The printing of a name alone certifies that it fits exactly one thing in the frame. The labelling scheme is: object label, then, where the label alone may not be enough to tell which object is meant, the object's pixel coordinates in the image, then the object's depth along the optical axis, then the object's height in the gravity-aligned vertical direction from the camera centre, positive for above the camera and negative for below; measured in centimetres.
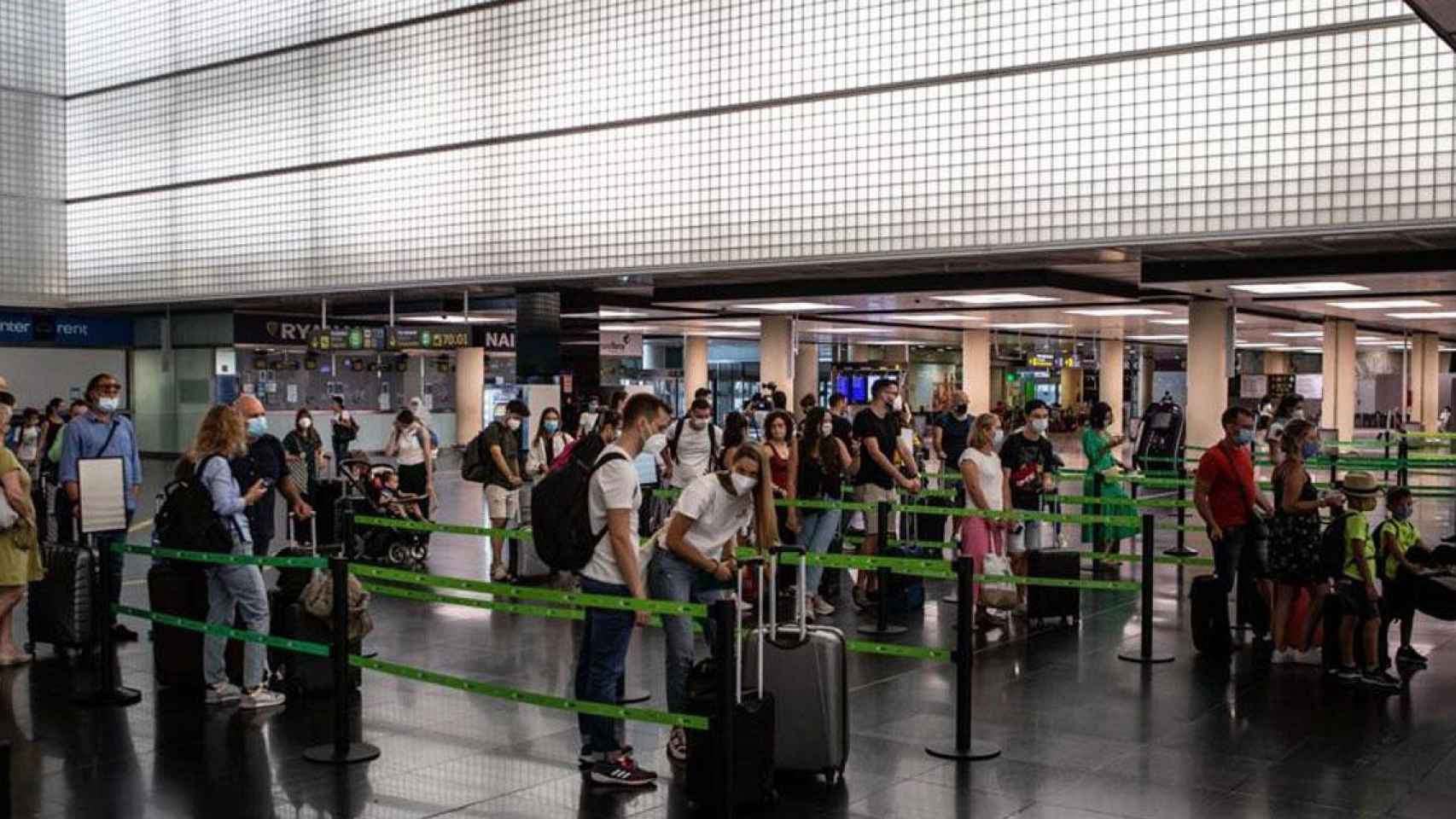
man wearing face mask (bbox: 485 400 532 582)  1321 -80
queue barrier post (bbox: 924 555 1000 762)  694 -146
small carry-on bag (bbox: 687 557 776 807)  596 -158
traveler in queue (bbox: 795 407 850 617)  1089 -77
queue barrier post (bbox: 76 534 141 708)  810 -156
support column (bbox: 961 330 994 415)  3400 +81
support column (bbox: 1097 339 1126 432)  4122 +55
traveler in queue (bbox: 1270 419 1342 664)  899 -96
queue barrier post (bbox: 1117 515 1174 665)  925 -151
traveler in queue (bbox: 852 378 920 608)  1171 -59
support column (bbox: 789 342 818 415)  4144 +60
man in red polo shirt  990 -83
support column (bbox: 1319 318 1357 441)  2803 +25
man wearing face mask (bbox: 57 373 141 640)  967 -41
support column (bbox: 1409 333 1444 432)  3600 +36
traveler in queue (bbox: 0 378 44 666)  866 -101
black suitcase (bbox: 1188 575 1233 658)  949 -157
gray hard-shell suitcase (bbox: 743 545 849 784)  641 -144
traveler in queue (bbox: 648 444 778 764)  652 -71
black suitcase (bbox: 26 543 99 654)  929 -147
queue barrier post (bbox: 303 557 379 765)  688 -151
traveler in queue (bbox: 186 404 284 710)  788 -111
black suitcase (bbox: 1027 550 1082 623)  1084 -159
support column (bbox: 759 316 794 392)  2672 +79
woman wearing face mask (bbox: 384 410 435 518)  1486 -74
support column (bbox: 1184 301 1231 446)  2150 +36
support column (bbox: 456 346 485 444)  3522 -4
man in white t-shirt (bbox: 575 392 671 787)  632 -89
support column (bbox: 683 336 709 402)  3925 +77
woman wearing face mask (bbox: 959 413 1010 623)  1034 -72
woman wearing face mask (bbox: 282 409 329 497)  1498 -75
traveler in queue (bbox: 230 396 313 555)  867 -55
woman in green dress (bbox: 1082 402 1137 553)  1422 -65
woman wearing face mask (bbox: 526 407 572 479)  1491 -62
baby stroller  1416 -130
